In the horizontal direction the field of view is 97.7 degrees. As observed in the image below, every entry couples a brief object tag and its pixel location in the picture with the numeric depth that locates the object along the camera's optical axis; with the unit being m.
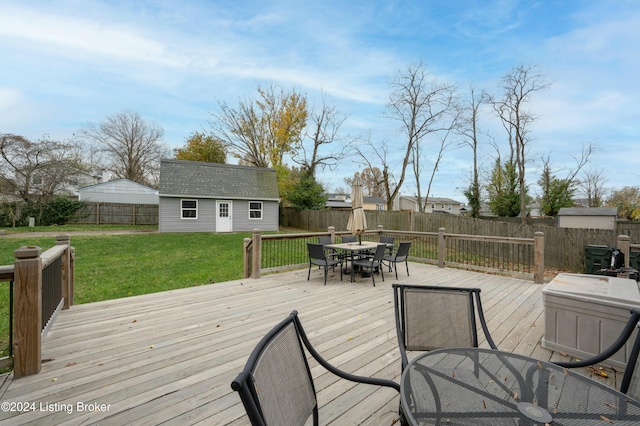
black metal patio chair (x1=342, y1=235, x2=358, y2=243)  7.29
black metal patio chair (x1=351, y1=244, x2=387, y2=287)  5.50
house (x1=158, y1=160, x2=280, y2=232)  15.48
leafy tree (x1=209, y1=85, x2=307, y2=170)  22.66
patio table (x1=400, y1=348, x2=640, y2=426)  1.12
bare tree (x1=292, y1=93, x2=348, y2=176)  21.89
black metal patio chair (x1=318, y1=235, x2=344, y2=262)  6.93
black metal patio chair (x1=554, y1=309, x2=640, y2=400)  1.47
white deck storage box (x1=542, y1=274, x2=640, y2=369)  2.54
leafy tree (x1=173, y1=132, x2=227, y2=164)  26.00
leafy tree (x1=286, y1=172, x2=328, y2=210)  20.44
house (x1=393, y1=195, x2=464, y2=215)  43.91
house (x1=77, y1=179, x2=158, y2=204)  19.85
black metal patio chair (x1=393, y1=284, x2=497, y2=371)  2.08
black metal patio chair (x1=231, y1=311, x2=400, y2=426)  0.85
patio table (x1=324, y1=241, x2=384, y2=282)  5.92
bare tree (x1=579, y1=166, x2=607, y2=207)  24.52
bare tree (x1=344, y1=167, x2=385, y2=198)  39.53
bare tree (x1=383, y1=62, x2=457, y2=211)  16.11
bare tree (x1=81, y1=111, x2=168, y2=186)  27.67
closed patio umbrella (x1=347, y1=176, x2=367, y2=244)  6.76
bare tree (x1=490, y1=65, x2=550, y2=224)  13.85
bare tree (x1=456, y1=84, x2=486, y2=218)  17.31
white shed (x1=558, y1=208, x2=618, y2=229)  15.55
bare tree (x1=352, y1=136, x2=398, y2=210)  18.27
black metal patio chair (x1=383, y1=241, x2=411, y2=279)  5.97
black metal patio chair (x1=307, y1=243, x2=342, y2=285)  5.54
